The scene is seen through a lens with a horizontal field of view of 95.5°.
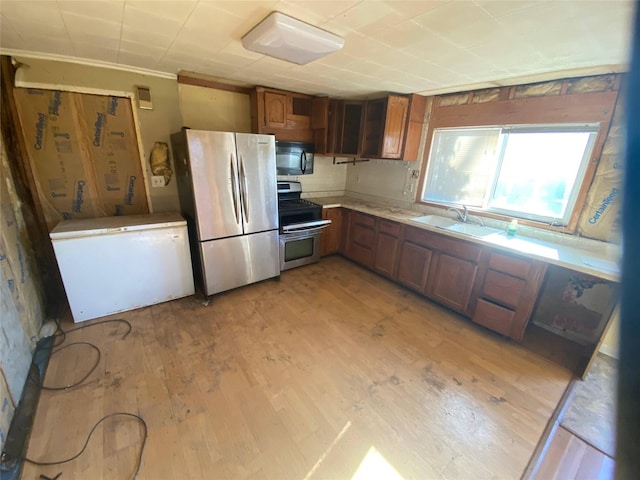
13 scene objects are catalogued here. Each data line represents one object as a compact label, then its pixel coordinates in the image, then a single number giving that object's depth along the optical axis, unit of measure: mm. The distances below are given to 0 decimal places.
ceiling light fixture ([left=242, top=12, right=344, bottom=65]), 1680
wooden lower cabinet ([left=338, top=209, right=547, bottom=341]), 2424
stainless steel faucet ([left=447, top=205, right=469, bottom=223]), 3154
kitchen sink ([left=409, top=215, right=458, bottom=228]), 3098
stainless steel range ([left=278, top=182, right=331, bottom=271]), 3494
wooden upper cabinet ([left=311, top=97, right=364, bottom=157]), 3701
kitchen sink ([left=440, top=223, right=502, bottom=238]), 2757
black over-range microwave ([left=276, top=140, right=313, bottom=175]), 3641
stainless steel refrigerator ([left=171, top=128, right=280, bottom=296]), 2711
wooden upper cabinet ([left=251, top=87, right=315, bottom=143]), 3322
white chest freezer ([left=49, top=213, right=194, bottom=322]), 2434
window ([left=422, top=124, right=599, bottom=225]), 2497
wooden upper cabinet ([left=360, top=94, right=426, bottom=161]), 3316
